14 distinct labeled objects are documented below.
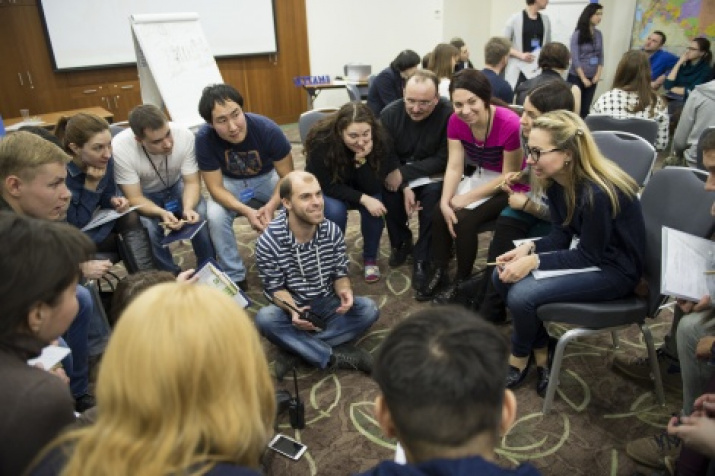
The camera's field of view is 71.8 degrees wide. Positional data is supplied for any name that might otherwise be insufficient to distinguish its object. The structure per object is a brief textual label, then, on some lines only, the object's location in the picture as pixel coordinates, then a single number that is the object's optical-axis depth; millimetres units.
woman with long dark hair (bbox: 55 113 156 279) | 2359
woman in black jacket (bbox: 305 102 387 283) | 2697
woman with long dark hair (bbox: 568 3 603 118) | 5094
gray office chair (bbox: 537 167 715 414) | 1751
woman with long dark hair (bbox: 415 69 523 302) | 2533
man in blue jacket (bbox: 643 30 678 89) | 5891
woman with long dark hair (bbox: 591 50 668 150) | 3299
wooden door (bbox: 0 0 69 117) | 5109
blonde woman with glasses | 1740
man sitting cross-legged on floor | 2178
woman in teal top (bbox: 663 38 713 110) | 5418
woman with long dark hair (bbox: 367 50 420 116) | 4281
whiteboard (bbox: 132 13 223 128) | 3971
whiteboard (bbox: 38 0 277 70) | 5352
